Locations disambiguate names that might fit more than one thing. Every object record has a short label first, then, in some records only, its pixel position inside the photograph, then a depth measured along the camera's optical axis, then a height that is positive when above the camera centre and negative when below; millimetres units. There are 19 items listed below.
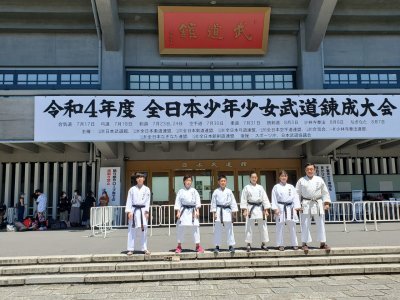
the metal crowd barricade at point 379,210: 12011 -498
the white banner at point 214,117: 12750 +2707
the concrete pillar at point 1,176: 17078 +1158
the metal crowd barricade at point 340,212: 12453 -540
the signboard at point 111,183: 15828 +714
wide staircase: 7113 -1272
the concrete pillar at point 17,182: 16984 +895
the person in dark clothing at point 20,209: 15984 -257
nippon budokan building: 16438 +5821
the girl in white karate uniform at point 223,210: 8148 -250
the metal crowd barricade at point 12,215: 16188 -500
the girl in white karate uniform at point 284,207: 8352 -221
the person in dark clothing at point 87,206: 16047 -198
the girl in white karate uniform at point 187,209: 8195 -224
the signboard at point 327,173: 16664 +968
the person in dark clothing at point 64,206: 16391 -177
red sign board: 16562 +7234
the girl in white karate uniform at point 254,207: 8258 -205
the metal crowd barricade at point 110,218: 11555 -553
